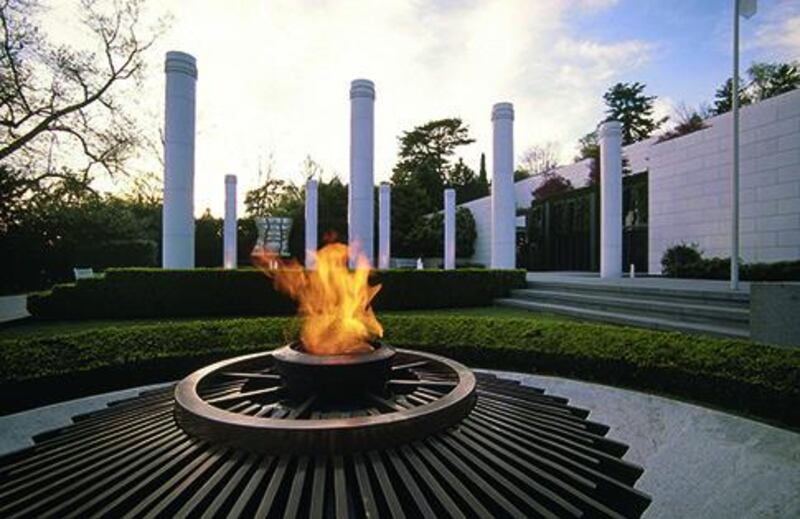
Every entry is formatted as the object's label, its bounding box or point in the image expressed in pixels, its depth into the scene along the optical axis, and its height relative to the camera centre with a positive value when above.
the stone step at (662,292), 7.89 -0.62
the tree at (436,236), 34.66 +1.98
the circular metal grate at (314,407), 1.91 -0.79
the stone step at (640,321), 6.80 -1.05
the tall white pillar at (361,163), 13.24 +2.93
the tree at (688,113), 37.84 +13.17
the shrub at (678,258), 16.93 +0.19
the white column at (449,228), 24.83 +1.86
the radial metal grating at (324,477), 1.67 -0.92
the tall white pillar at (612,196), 16.36 +2.45
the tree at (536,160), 54.03 +12.45
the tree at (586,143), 46.58 +13.08
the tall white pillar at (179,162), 11.19 +2.47
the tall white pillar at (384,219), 26.47 +2.46
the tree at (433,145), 52.59 +13.85
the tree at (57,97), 14.87 +5.65
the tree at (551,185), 29.13 +5.04
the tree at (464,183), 51.12 +8.98
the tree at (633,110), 44.09 +15.22
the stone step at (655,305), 7.34 -0.84
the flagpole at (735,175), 9.55 +1.98
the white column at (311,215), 24.64 +2.48
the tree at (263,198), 41.78 +5.68
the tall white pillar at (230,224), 25.03 +1.92
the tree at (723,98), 38.42 +14.44
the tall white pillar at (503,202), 15.31 +2.06
